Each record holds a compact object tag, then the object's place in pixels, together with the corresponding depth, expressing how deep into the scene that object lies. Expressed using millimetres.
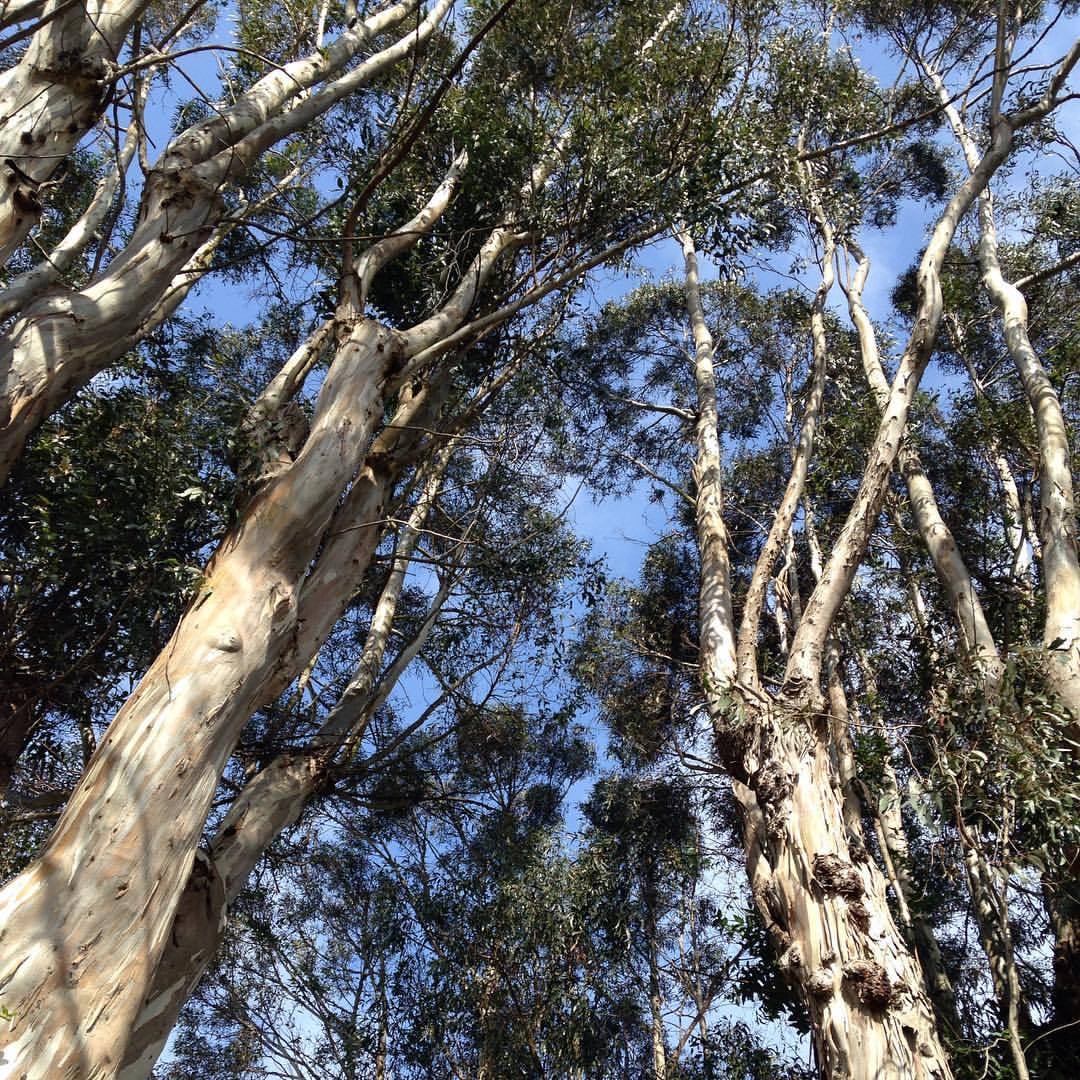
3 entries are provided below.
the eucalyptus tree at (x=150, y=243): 3240
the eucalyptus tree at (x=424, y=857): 7652
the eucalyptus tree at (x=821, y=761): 3521
